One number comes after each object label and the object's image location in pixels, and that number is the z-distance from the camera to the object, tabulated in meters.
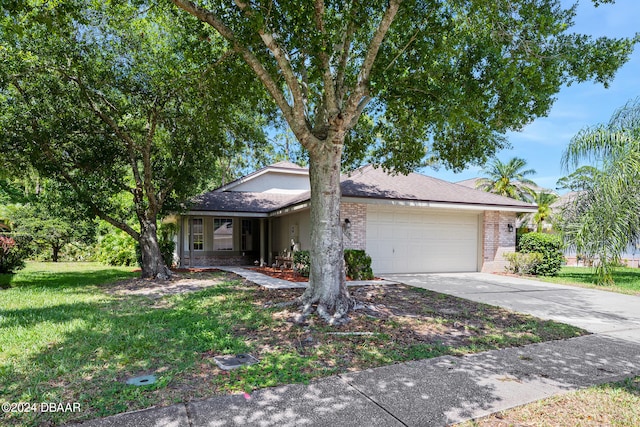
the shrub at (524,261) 14.51
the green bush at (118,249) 19.81
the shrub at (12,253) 12.84
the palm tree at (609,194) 11.80
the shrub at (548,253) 14.67
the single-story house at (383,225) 13.52
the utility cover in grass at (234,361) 4.58
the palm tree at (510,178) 30.19
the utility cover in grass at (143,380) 4.04
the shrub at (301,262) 12.77
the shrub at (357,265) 12.09
